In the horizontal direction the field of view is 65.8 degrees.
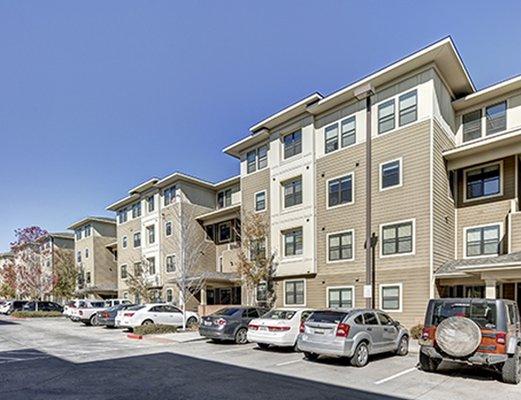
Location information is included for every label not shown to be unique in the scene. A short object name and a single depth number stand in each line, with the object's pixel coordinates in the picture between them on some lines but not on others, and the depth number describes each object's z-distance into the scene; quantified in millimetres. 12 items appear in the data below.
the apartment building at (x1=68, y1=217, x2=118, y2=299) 45625
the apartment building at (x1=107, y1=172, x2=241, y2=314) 29828
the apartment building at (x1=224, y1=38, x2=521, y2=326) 17125
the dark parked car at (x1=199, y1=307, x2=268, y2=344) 15133
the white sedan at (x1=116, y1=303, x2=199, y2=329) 20516
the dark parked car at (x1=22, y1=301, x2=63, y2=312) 37791
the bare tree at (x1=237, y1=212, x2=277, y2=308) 22922
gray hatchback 10711
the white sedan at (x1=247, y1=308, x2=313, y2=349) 13164
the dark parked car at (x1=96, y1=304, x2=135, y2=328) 23000
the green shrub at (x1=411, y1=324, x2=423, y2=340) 16031
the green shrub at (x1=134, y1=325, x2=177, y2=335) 18319
